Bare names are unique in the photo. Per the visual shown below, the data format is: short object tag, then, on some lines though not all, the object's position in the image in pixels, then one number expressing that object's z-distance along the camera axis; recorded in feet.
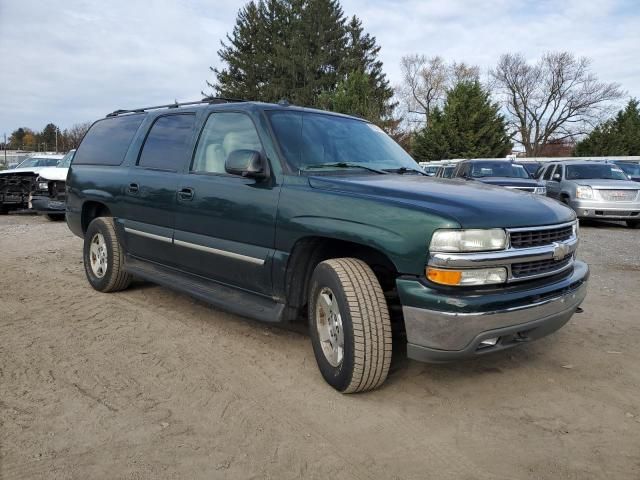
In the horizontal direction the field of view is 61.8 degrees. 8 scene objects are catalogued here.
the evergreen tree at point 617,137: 126.52
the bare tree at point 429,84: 193.06
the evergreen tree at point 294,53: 130.11
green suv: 9.46
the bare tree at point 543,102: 174.40
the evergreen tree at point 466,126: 113.80
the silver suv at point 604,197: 38.50
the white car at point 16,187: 44.70
